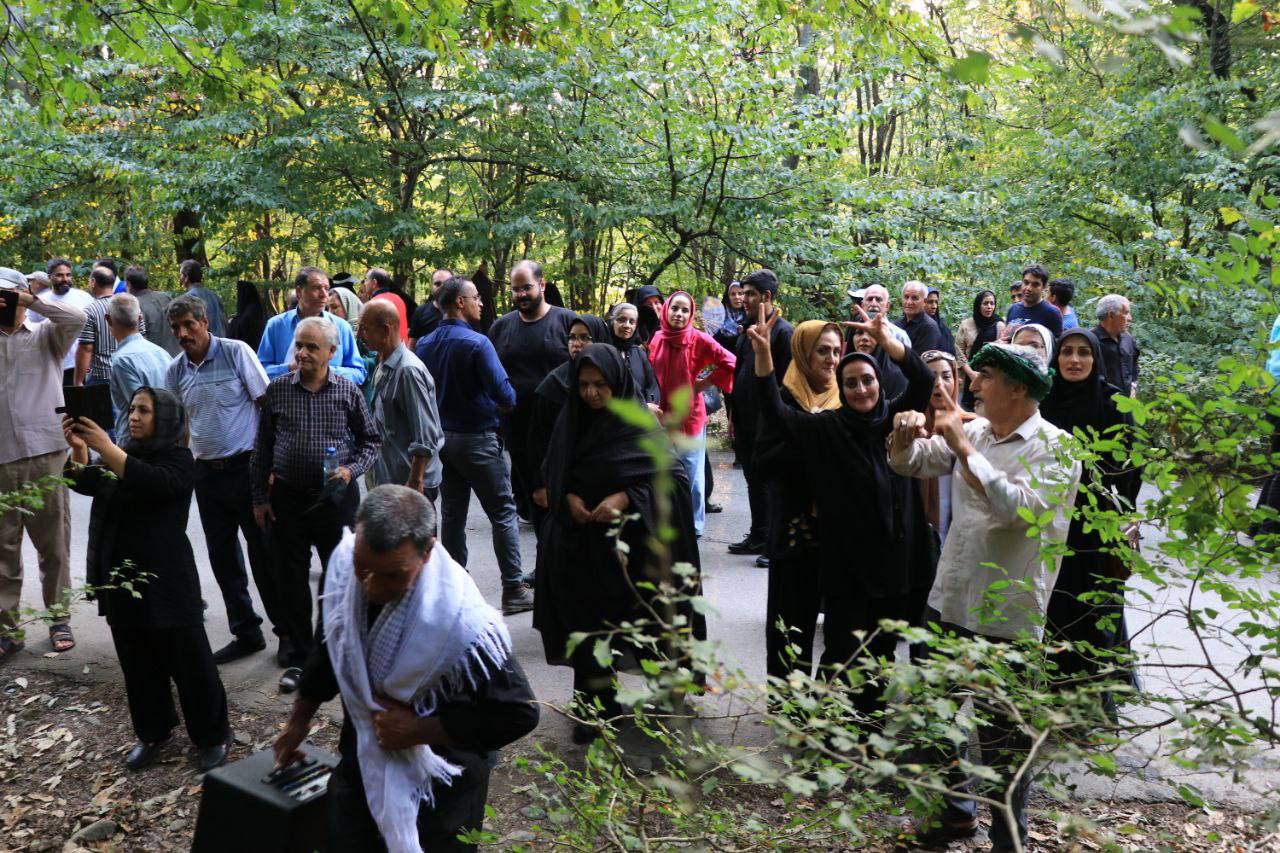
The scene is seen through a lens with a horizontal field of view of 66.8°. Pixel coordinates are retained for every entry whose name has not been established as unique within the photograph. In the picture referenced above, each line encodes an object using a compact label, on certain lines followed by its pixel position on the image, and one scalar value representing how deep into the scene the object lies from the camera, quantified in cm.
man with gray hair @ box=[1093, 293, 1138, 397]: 872
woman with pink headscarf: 807
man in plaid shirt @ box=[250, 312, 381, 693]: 549
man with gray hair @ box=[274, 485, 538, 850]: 288
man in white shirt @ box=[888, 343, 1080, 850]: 365
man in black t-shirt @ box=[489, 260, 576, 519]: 788
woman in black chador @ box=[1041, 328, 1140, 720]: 303
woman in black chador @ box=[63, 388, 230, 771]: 468
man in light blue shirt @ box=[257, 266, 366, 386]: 721
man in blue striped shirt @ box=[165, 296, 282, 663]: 590
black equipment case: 322
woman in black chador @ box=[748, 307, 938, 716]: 451
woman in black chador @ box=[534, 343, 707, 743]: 491
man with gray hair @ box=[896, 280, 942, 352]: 943
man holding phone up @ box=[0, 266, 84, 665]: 624
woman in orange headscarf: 489
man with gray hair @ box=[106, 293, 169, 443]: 657
